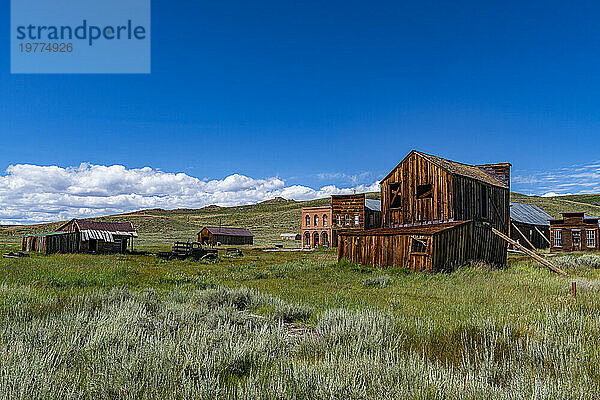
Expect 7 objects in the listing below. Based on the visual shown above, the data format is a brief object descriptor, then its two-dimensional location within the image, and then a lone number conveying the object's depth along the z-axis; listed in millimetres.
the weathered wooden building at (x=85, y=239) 33875
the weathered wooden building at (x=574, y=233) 36281
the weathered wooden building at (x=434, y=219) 17750
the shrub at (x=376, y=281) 13883
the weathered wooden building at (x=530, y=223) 43281
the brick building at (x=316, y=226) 53303
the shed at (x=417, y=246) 17078
